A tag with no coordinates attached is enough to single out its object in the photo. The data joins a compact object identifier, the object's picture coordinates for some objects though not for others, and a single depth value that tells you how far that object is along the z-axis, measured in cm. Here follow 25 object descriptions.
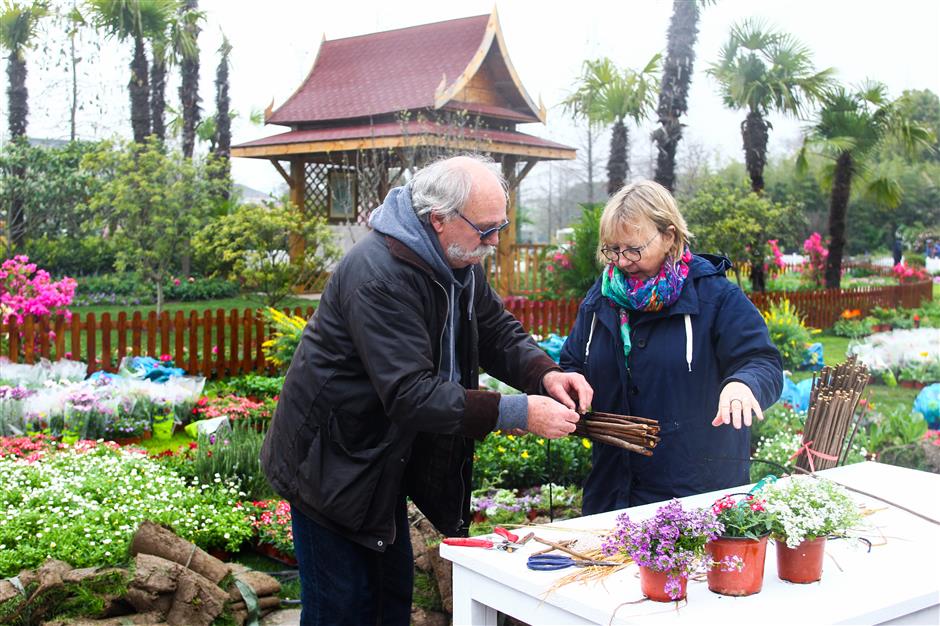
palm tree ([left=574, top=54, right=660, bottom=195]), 1911
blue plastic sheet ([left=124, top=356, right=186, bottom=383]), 894
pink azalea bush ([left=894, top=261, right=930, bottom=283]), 2384
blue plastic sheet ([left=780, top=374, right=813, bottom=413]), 762
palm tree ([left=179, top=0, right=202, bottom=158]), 2533
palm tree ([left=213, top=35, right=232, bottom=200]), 2981
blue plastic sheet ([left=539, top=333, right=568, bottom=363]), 895
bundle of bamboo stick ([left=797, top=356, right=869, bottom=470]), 349
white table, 201
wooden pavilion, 1814
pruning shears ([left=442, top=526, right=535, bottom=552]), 242
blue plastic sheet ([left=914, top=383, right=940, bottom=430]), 746
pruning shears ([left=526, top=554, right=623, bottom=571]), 226
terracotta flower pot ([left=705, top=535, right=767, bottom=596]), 209
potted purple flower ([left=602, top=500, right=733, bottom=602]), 202
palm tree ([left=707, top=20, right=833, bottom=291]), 2033
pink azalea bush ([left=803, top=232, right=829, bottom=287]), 2288
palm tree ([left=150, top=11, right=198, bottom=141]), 2228
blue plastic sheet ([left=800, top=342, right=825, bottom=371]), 1168
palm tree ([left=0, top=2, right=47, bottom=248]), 2122
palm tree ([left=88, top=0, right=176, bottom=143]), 2017
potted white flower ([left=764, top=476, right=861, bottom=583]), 214
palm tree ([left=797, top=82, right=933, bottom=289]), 2134
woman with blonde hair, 290
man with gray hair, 249
